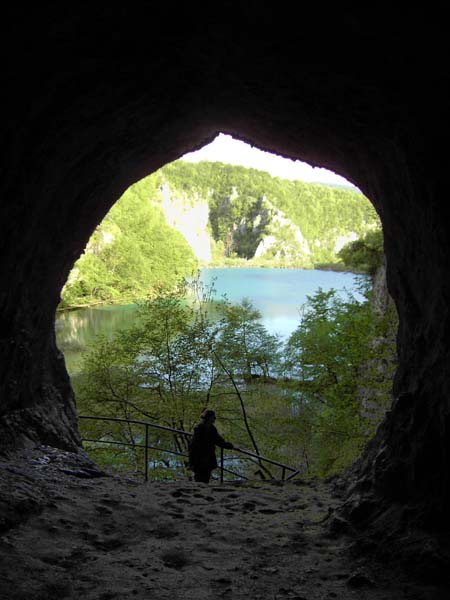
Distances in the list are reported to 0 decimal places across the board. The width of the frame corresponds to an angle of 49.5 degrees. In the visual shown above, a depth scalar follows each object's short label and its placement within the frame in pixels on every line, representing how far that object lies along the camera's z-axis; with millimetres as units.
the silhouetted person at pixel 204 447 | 7883
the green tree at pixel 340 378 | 14672
